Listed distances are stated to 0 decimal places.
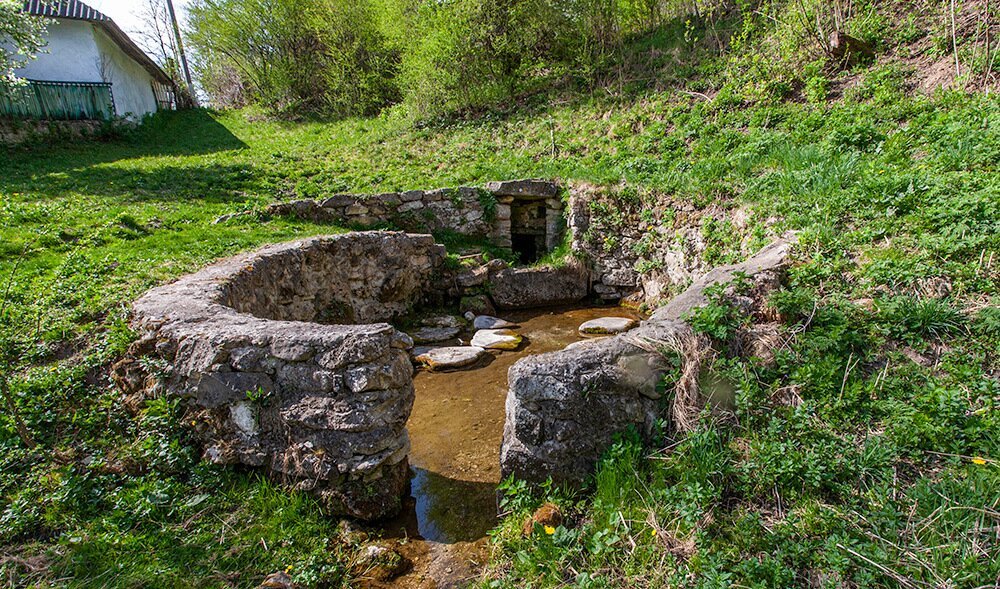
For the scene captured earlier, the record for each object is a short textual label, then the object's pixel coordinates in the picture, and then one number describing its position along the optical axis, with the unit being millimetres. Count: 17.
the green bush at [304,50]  18734
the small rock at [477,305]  8625
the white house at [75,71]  14125
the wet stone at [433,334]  7625
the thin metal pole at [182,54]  24505
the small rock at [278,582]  2801
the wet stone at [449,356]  6469
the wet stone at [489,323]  8008
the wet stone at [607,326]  7383
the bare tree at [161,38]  26519
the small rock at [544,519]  2947
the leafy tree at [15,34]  9922
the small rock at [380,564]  3043
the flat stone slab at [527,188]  9695
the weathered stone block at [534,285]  8867
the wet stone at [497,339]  7098
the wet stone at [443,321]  8172
